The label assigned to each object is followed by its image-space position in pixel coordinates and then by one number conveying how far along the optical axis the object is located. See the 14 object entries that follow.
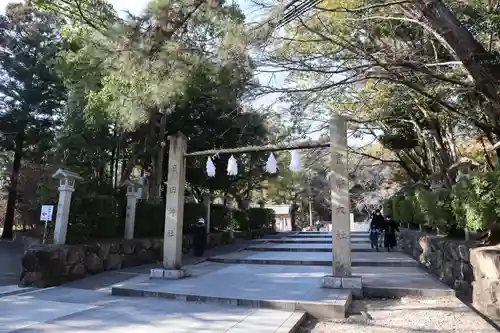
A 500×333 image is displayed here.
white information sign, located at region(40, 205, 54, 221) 8.54
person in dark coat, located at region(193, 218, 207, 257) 13.13
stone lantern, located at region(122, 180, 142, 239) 10.95
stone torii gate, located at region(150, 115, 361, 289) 6.95
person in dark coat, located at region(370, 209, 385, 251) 14.02
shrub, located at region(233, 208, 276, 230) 21.64
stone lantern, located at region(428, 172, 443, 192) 10.73
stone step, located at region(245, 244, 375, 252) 14.35
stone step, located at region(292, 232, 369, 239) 22.47
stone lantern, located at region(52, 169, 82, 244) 8.52
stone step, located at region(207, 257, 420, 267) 10.23
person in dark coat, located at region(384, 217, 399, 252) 13.77
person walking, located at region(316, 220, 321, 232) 32.81
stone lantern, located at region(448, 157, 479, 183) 9.88
